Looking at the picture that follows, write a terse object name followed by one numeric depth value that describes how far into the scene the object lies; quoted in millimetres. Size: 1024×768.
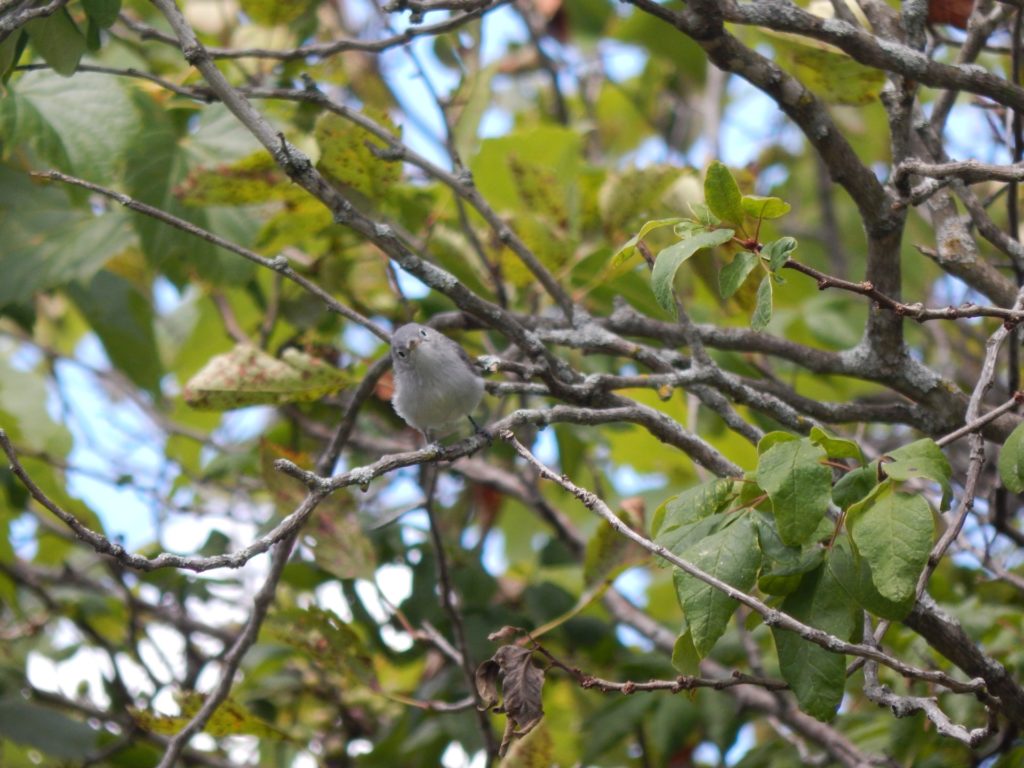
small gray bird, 5762
